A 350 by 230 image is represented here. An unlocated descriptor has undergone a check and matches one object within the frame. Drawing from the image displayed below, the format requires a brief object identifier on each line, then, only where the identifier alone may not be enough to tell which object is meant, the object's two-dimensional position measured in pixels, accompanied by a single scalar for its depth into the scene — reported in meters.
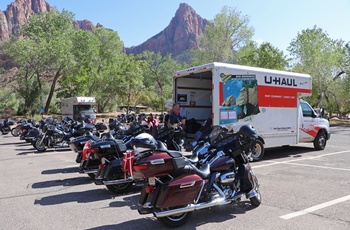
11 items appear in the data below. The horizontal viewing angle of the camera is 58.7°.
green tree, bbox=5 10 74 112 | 31.28
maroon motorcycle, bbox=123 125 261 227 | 4.11
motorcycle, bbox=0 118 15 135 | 19.48
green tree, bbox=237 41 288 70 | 38.97
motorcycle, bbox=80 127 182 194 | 6.03
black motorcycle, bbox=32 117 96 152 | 12.57
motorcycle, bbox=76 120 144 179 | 6.53
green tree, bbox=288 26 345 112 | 33.69
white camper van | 25.59
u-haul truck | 8.59
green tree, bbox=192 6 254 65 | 39.84
